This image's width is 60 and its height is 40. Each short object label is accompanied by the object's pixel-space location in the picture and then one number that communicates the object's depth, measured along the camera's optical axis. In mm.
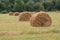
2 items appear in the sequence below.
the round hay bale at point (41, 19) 16750
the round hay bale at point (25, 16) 24786
